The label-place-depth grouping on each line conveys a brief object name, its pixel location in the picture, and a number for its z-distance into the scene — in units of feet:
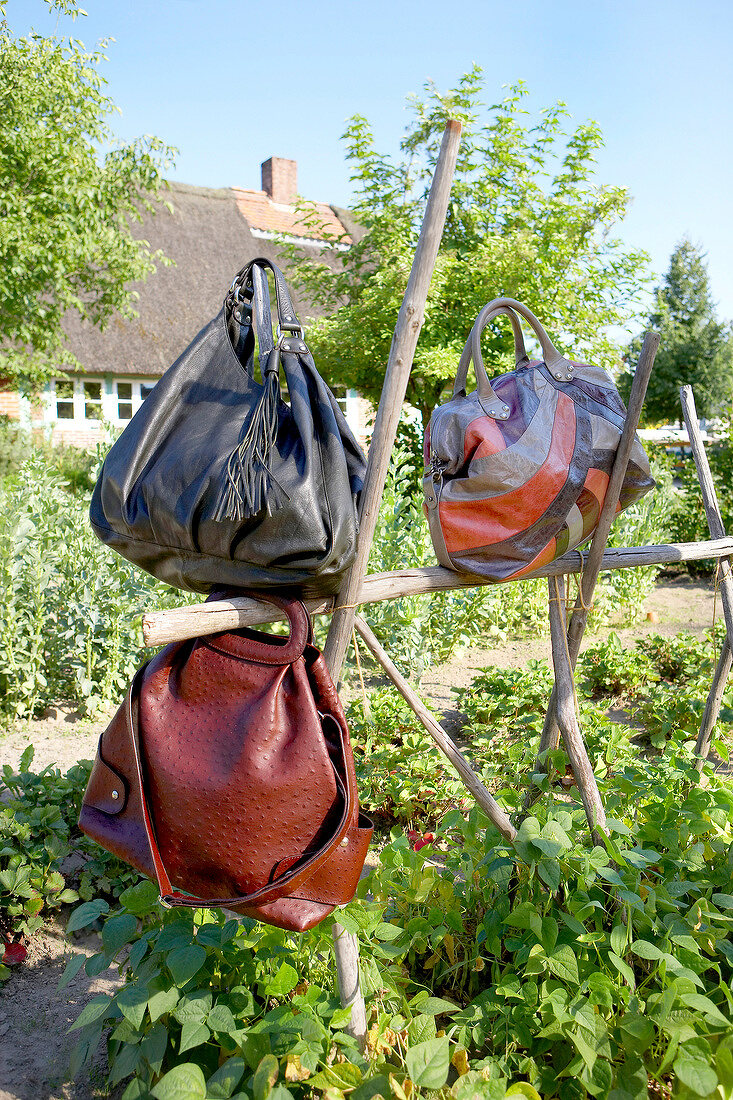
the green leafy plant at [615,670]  15.11
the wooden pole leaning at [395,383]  4.85
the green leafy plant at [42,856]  7.56
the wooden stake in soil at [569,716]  6.50
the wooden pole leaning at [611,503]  6.03
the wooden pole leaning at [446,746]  5.67
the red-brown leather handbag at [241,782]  4.37
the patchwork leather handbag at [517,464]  5.52
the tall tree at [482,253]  25.98
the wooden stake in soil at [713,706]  9.34
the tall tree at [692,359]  65.87
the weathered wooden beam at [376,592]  4.37
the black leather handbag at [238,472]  4.37
